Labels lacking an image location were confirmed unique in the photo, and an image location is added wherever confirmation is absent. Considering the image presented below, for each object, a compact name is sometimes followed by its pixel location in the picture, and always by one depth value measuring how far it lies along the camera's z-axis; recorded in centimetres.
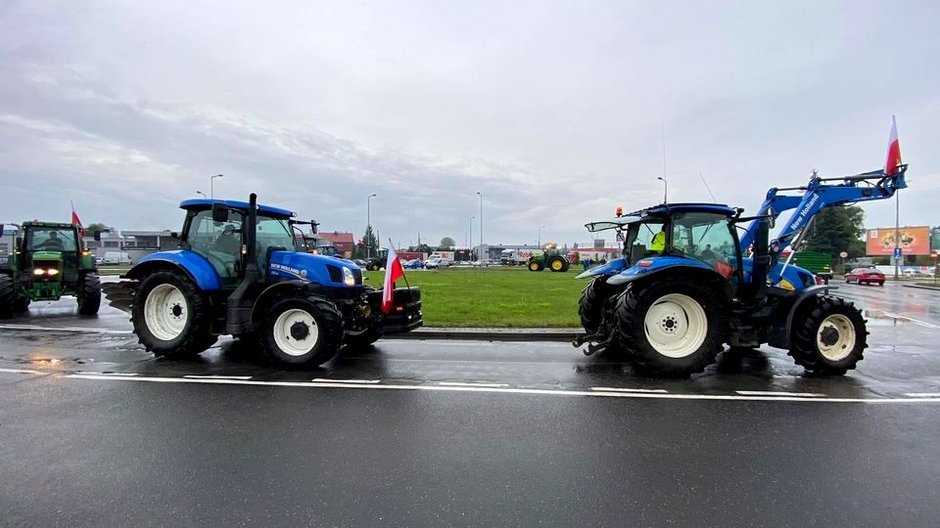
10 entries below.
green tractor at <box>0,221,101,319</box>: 1327
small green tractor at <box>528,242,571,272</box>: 4816
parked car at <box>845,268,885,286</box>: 3666
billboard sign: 6097
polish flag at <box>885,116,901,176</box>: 775
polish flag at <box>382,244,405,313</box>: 761
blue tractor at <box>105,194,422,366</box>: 712
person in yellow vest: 738
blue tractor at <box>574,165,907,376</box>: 679
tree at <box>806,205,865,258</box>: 6034
